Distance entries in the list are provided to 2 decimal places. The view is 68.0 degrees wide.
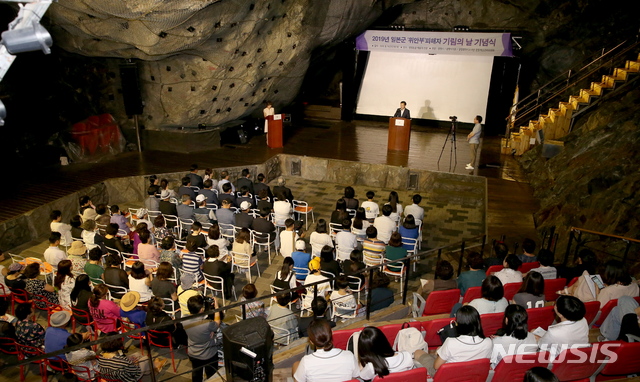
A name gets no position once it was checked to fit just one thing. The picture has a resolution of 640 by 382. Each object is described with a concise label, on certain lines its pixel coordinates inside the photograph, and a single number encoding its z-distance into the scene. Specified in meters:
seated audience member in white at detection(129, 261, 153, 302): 5.53
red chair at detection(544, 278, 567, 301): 5.14
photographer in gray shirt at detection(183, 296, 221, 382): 4.42
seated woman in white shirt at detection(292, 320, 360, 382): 3.24
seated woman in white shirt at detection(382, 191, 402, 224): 7.88
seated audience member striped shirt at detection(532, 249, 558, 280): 5.29
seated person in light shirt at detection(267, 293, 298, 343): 4.76
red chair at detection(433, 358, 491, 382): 3.28
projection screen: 14.38
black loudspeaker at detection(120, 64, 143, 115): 11.21
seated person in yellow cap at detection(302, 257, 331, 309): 5.32
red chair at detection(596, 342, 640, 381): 3.55
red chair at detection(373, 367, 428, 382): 3.19
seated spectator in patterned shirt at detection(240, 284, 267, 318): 4.69
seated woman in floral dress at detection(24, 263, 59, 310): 5.51
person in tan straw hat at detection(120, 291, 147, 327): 5.05
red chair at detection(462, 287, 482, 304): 4.82
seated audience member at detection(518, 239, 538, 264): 5.88
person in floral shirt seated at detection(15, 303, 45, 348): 4.71
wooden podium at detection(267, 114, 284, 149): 12.52
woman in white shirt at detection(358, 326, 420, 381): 3.24
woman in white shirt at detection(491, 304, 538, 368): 3.61
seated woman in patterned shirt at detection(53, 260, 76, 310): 5.59
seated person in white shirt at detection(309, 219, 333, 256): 6.60
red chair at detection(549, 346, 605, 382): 3.51
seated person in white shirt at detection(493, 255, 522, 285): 5.07
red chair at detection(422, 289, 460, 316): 4.78
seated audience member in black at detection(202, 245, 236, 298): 5.89
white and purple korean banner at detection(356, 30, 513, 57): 12.88
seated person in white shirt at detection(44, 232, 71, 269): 6.26
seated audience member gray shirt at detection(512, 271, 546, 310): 4.48
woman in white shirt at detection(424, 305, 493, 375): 3.47
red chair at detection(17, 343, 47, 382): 4.55
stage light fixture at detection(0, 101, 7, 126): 2.72
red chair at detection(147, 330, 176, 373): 4.85
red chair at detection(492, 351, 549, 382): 3.40
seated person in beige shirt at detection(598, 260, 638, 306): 4.59
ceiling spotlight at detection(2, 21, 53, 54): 2.66
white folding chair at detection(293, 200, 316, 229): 8.80
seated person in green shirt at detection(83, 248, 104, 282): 5.84
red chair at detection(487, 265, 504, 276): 5.60
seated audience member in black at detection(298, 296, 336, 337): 4.49
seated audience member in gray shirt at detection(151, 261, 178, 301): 5.34
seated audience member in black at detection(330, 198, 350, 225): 7.51
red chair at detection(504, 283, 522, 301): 4.94
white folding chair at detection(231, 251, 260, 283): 6.68
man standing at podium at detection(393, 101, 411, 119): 11.95
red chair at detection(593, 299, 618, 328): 4.40
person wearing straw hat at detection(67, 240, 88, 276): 6.32
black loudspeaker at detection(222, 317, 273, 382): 3.24
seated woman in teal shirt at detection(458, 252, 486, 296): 5.16
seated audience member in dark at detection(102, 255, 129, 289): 5.61
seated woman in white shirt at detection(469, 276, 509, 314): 4.23
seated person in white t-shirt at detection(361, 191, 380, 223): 8.00
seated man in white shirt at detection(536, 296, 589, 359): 3.71
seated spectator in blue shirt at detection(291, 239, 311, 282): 6.10
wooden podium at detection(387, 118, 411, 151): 11.92
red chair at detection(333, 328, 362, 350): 3.88
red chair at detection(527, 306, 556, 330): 4.28
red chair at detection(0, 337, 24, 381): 4.64
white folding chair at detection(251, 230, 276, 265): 7.32
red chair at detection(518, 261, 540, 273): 5.72
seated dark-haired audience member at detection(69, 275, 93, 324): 5.15
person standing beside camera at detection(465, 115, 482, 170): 10.41
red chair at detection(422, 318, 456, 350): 4.07
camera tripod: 10.66
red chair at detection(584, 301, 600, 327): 4.36
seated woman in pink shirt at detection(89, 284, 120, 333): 4.96
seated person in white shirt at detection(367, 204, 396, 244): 7.14
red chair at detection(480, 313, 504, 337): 4.15
